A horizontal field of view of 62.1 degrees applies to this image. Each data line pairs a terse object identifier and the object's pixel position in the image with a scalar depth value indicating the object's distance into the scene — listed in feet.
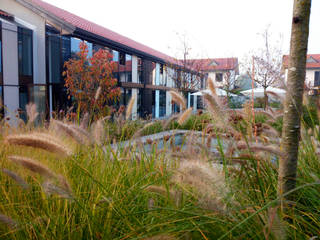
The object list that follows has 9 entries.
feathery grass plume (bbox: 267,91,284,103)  6.60
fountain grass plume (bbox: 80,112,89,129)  7.58
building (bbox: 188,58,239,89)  60.39
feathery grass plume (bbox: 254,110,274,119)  7.41
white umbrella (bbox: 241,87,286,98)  42.23
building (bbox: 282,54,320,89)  115.14
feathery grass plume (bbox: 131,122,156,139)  6.86
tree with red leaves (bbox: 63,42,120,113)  28.04
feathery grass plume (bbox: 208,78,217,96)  5.74
